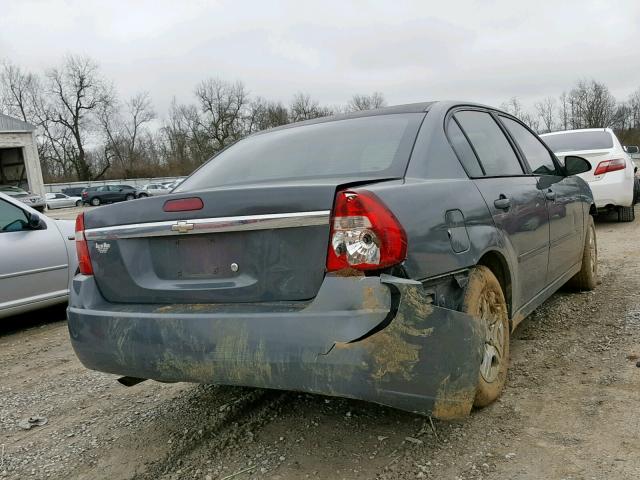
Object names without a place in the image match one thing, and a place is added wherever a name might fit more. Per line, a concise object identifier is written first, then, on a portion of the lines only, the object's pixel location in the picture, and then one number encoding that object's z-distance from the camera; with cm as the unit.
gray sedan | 202
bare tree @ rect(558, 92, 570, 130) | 7418
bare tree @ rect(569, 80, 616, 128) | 6819
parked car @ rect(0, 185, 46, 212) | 2554
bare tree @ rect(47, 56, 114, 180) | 6738
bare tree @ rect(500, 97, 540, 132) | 7149
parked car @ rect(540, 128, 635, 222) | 822
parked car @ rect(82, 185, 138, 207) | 4491
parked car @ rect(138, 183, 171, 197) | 5262
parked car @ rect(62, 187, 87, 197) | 5566
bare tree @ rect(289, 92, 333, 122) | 7562
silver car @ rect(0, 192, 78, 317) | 494
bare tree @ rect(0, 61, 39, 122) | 6900
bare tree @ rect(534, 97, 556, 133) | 7811
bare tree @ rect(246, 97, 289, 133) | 7388
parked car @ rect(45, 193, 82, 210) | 4362
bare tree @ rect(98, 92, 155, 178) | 7025
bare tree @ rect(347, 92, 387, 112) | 8031
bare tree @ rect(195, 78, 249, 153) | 7256
